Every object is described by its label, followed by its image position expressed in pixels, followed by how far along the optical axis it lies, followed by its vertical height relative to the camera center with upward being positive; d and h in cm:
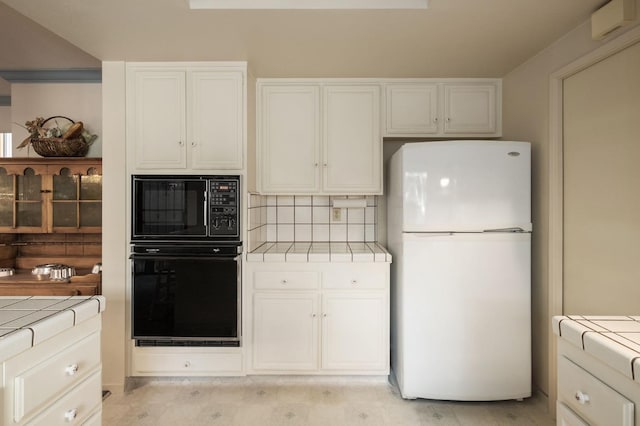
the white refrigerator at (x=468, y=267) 214 -33
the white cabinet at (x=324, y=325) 241 -77
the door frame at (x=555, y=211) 209 +1
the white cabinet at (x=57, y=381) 99 -53
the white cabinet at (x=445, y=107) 265 +80
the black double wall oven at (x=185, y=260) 233 -30
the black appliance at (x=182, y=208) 234 +3
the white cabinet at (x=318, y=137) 265 +58
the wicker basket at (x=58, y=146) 279 +53
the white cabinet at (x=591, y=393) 92 -52
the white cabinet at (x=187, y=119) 240 +64
